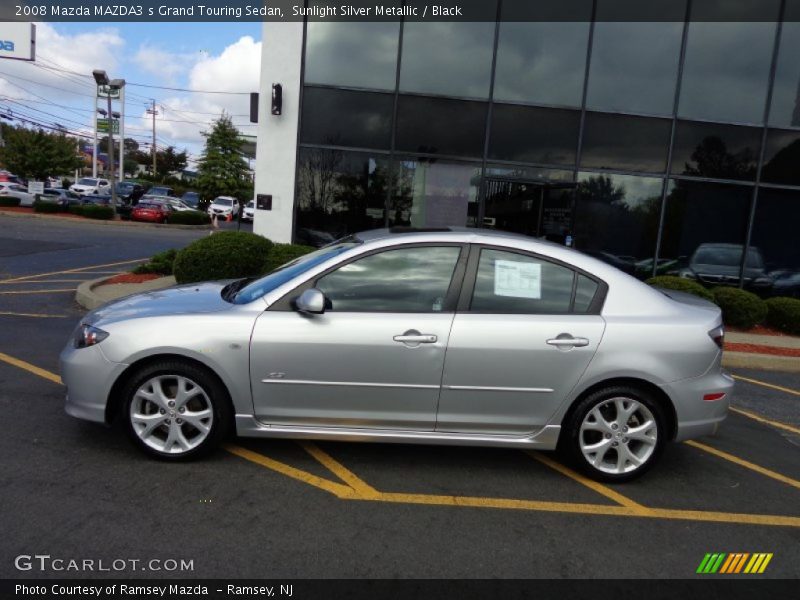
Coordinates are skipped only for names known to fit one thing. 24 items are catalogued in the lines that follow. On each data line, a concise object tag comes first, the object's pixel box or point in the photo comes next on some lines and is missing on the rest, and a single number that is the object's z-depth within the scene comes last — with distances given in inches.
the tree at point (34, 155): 1647.4
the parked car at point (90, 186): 1583.4
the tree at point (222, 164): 1622.8
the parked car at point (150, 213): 1193.4
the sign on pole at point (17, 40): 1230.9
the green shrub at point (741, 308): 401.1
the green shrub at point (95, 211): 1121.4
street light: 1112.0
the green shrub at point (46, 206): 1157.1
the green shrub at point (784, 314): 406.3
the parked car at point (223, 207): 1462.8
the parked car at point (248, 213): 1523.1
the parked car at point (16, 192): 1300.4
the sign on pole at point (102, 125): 1920.8
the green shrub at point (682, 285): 393.1
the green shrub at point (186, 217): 1208.8
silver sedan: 149.9
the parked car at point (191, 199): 1633.9
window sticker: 158.4
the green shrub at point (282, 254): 381.1
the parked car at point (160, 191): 1609.4
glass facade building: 456.4
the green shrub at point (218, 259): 364.5
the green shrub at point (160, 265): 456.4
